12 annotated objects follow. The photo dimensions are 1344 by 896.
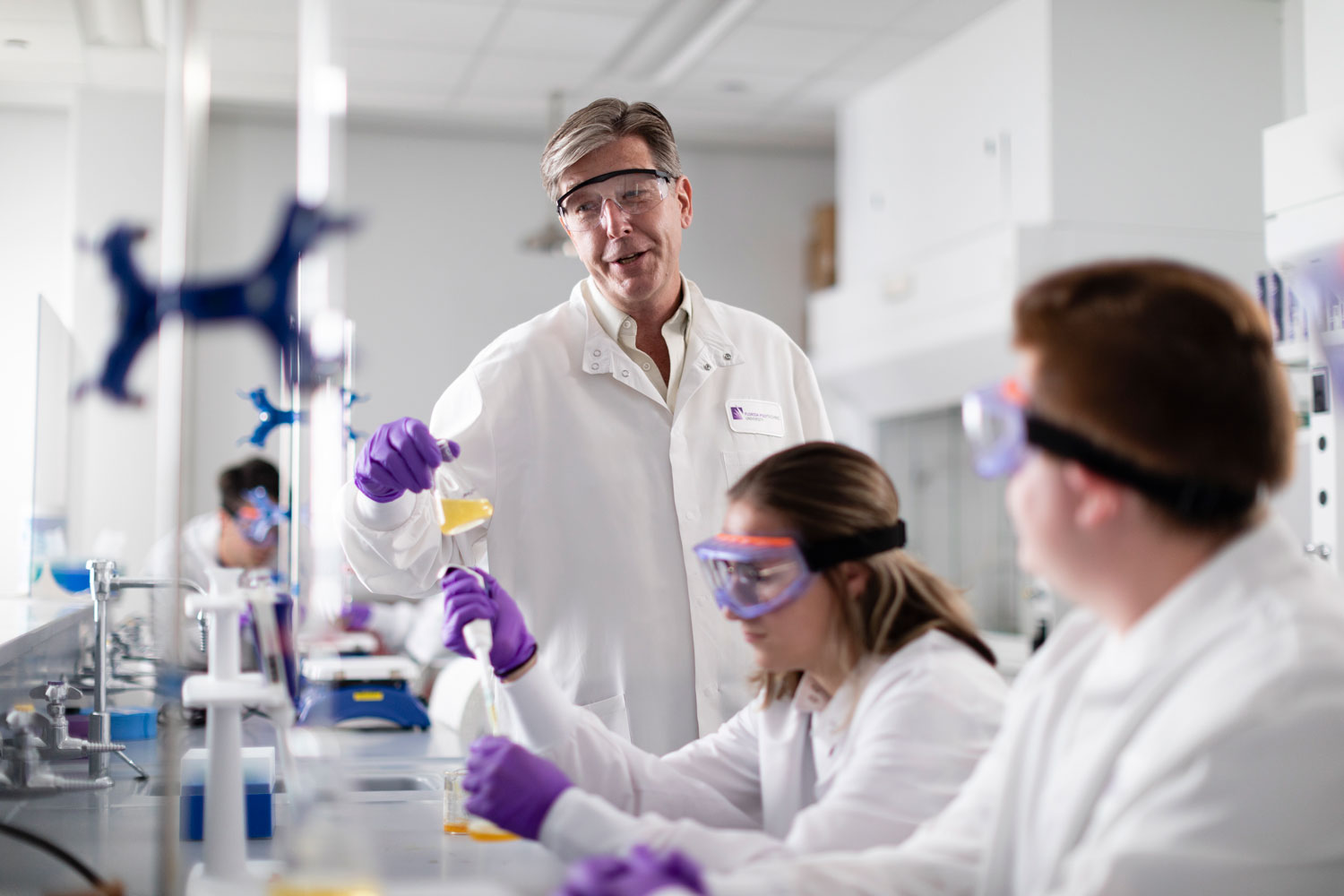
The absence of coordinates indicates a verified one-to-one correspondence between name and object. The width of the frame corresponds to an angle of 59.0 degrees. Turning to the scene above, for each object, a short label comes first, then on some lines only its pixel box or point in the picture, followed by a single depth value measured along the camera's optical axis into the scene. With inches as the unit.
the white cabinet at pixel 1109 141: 171.8
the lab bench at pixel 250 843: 54.3
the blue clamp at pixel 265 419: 54.7
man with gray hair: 79.7
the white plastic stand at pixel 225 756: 52.9
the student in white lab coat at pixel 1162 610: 36.3
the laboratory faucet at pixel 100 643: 74.3
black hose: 49.1
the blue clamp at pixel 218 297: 43.9
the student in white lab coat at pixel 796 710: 48.6
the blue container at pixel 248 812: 61.5
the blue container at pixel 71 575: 78.2
